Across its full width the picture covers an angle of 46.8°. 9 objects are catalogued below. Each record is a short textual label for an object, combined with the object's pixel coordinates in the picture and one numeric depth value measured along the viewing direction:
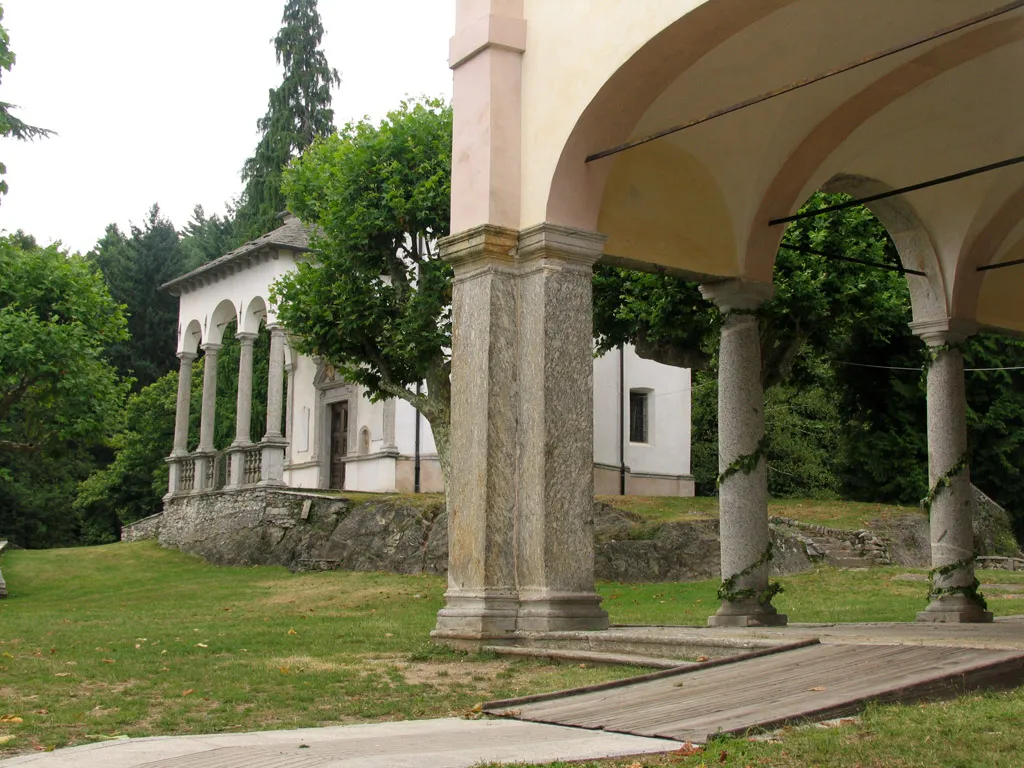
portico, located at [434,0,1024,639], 9.74
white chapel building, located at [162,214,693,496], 28.64
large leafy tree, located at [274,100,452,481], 19.58
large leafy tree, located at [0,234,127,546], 23.33
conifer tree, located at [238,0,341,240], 47.75
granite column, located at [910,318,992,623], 11.80
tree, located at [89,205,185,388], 49.00
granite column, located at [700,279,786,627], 10.95
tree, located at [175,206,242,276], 51.16
